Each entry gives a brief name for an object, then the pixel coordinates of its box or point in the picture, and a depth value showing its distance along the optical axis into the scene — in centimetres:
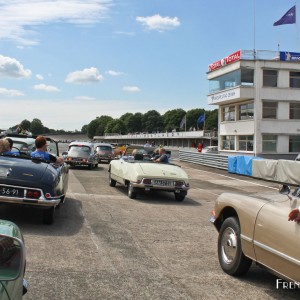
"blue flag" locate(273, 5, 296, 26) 4193
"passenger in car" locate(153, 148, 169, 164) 1270
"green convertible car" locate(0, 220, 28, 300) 240
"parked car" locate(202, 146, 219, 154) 5347
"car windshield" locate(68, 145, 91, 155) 2375
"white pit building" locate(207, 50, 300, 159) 4041
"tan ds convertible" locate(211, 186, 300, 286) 389
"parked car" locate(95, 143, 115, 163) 3069
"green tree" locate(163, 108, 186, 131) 16150
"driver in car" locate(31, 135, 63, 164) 842
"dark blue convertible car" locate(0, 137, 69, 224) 679
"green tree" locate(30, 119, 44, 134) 14498
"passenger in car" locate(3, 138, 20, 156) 800
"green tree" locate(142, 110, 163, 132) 17650
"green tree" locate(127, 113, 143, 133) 18291
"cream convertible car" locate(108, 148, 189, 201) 1095
